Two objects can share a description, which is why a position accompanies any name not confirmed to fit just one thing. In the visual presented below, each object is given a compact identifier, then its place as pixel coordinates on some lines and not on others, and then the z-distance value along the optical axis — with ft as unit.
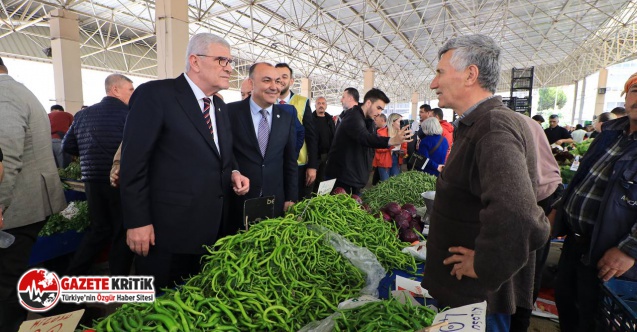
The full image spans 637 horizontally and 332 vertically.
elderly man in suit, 5.92
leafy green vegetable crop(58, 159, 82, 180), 14.31
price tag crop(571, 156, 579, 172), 13.20
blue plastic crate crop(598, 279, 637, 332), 3.82
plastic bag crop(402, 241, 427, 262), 6.70
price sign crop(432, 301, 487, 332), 3.02
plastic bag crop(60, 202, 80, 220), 10.81
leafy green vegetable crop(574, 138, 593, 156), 17.33
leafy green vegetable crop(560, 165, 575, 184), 13.89
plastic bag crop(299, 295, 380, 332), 3.87
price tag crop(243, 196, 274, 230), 5.75
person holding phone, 12.25
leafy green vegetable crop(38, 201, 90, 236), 10.10
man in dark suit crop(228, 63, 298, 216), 8.43
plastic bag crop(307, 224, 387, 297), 5.31
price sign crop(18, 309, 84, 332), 3.01
